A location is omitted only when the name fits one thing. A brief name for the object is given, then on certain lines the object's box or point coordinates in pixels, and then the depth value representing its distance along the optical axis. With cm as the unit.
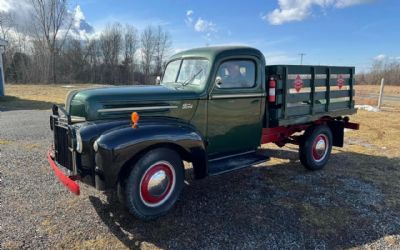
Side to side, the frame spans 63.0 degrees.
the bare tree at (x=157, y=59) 5775
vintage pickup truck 365
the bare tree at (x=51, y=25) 4331
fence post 1486
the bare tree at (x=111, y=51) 5545
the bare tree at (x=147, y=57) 5949
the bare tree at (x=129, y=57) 5703
